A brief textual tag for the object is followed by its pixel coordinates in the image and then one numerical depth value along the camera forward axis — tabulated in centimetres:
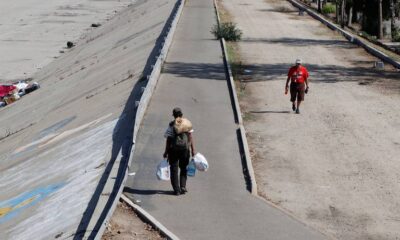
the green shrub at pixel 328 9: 6906
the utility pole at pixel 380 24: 4978
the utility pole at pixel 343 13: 5233
